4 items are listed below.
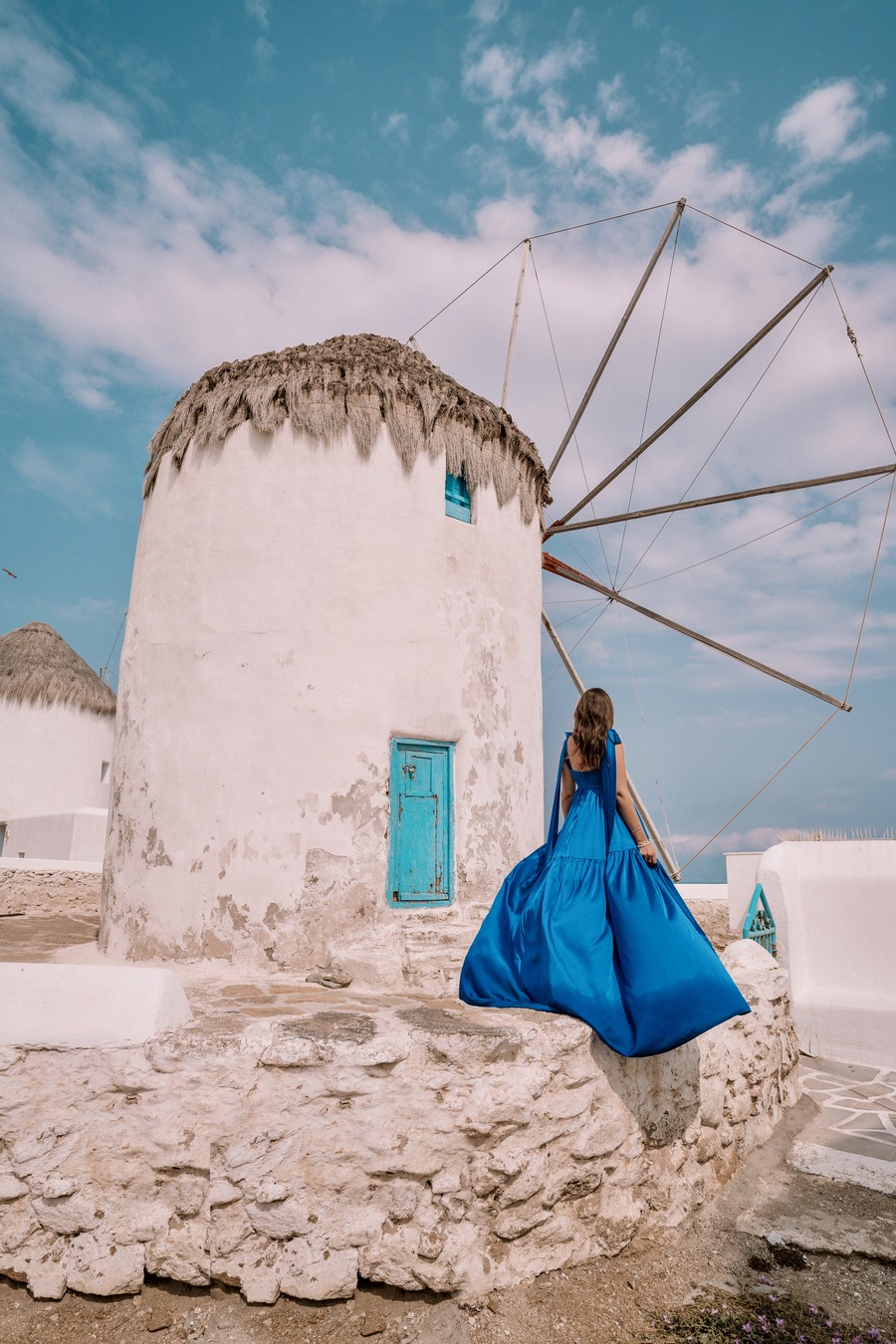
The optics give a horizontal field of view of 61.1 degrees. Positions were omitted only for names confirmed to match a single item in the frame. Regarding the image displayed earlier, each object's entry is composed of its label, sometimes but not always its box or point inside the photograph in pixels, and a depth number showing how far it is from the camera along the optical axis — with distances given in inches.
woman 125.5
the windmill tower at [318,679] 217.2
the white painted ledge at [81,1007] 121.1
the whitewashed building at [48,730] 647.8
